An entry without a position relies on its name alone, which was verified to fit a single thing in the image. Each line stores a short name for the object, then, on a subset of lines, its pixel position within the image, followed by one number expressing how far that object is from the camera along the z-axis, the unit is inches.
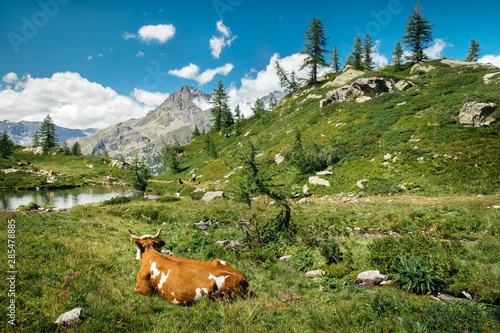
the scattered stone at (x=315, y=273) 285.7
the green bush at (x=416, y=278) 230.8
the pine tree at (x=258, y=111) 2570.1
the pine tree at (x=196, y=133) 4311.0
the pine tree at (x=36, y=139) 4606.1
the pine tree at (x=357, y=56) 2883.9
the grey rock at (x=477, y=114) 780.6
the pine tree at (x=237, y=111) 3646.4
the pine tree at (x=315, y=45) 2202.3
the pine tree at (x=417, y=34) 2266.2
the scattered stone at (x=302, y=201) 812.8
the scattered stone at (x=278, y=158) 1245.6
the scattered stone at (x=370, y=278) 254.5
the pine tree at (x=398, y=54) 2529.5
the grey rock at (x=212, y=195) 1061.1
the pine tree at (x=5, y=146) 3321.9
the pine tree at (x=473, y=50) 3526.8
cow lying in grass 204.1
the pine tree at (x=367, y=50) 3280.0
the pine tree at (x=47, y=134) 4185.5
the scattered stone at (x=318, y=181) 896.6
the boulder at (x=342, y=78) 2116.1
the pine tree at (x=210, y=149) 2122.5
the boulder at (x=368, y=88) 1508.4
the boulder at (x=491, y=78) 1047.9
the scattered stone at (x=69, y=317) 158.6
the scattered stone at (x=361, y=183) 801.6
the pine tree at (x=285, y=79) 3351.4
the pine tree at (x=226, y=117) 3412.9
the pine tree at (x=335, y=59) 3614.7
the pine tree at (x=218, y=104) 3449.8
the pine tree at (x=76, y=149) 4762.3
